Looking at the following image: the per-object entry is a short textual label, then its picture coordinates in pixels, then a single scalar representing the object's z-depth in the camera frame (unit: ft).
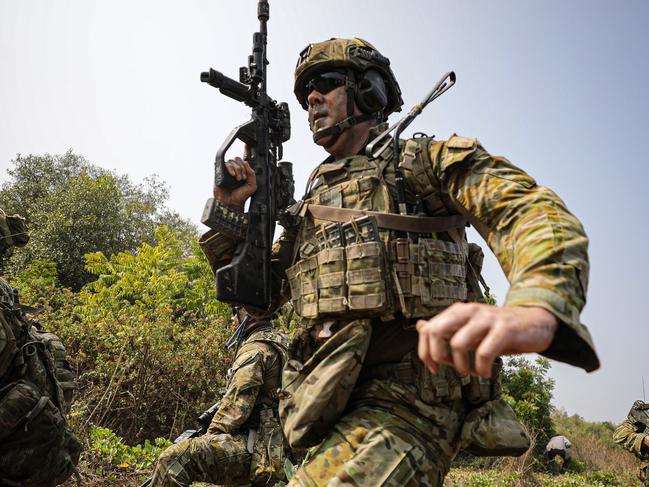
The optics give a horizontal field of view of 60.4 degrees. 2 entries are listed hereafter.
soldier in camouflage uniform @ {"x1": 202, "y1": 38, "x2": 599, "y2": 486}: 4.92
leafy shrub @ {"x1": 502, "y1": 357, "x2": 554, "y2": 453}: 46.24
